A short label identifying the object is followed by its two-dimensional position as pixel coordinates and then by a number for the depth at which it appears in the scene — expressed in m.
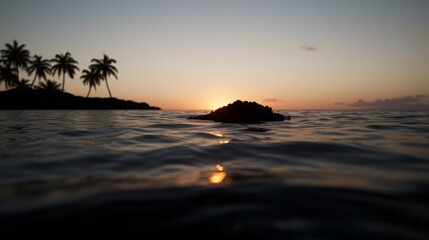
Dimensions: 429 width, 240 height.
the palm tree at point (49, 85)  51.78
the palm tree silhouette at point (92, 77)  47.91
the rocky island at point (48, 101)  36.38
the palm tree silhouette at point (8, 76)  42.16
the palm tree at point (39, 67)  43.62
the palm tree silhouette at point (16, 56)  40.84
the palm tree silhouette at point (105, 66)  48.22
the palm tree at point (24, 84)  47.83
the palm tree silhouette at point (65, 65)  45.22
